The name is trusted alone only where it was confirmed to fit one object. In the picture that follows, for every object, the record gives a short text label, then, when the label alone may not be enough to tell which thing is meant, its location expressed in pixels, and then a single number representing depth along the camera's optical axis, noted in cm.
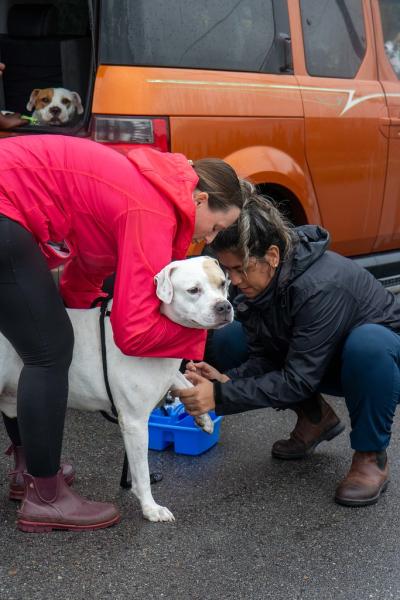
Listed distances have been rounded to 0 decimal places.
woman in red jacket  263
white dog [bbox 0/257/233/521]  277
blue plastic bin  359
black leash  292
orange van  386
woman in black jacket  318
